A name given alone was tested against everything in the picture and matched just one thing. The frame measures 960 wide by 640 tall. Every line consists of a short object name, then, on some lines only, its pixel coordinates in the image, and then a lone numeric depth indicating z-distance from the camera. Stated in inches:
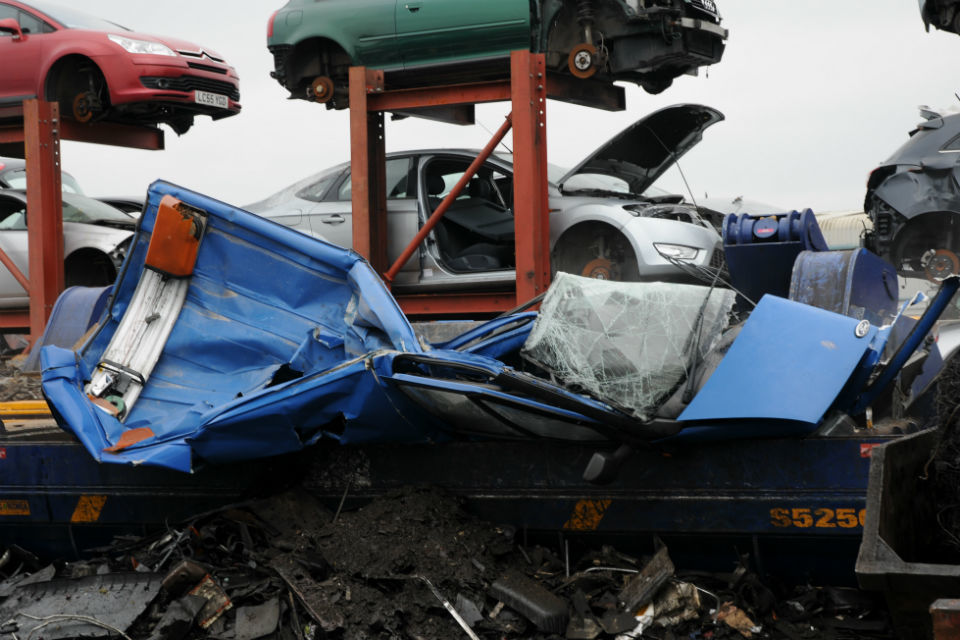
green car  310.7
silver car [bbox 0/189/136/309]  409.7
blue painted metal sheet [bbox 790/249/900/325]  189.6
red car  379.6
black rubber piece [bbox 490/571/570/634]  143.4
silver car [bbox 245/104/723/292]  302.4
